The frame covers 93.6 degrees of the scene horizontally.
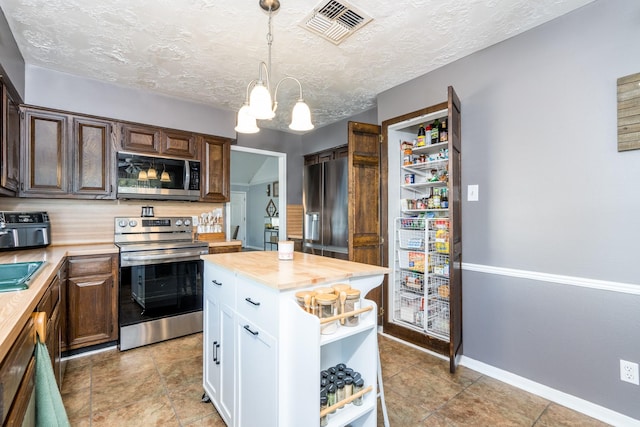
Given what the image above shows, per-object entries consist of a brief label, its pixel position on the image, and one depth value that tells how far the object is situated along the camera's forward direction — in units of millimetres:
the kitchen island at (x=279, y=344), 1214
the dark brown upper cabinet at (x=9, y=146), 2191
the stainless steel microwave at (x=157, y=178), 3117
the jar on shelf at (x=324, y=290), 1322
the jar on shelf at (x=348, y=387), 1337
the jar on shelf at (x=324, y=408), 1219
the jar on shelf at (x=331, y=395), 1297
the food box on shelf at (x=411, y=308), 3070
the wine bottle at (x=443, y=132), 2869
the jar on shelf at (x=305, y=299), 1279
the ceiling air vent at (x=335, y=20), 1959
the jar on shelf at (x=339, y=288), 1357
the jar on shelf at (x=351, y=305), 1344
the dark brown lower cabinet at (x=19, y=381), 830
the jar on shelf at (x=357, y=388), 1362
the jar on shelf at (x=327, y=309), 1257
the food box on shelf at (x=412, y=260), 3057
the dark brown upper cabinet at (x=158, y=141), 3188
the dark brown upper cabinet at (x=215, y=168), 3652
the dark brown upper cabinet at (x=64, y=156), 2688
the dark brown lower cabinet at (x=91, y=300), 2598
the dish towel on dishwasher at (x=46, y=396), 1116
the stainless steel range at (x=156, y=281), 2814
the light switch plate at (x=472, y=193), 2512
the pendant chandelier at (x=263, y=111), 1614
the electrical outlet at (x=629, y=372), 1747
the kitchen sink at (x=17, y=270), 1614
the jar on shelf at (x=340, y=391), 1315
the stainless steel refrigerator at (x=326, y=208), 3809
